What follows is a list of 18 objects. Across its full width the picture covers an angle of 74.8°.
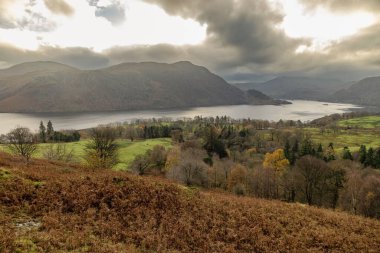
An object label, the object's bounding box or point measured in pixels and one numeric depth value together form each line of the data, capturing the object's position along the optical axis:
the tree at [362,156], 93.19
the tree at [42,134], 134.76
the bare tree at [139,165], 69.84
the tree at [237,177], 68.40
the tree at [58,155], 65.54
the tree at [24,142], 39.49
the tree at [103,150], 42.28
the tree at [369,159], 89.11
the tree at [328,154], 93.12
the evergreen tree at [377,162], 87.31
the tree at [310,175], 50.50
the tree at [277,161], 83.97
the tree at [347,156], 99.07
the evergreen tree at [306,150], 105.12
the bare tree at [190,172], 62.66
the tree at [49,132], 139.38
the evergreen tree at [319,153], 99.30
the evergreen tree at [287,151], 106.45
